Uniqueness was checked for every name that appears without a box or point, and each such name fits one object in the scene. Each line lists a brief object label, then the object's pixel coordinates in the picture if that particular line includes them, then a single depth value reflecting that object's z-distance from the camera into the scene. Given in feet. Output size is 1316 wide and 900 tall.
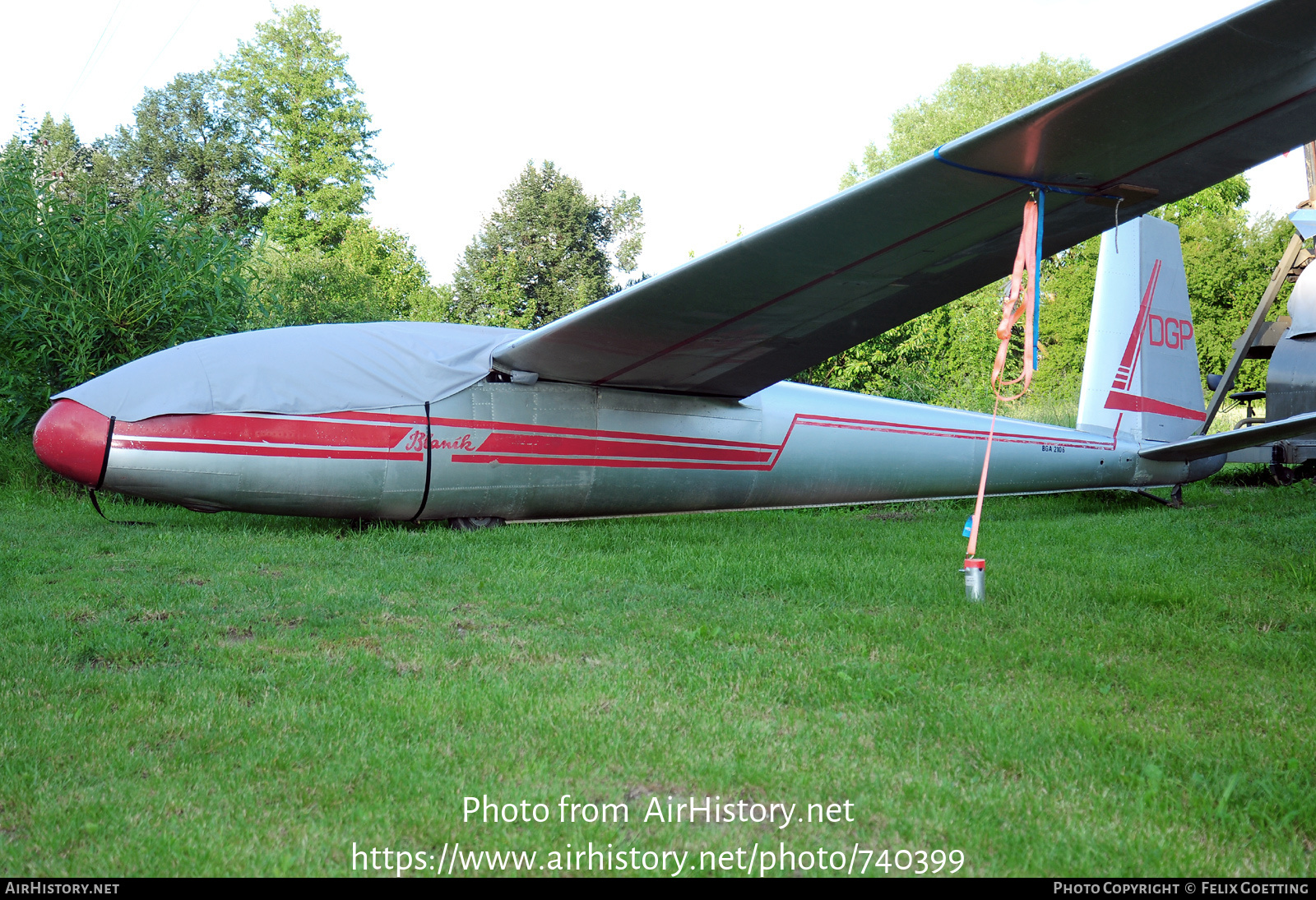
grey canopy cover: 19.52
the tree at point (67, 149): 133.28
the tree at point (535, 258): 119.65
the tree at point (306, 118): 108.99
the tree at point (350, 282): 65.02
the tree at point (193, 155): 120.26
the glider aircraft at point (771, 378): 14.16
